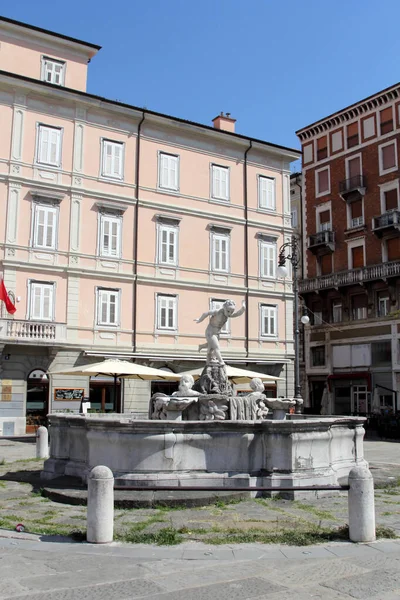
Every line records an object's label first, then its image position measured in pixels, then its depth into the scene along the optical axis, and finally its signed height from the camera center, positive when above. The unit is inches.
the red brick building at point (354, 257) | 1466.5 +350.9
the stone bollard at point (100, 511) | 286.8 -53.4
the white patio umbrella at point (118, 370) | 804.6 +32.1
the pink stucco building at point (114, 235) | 1045.2 +297.8
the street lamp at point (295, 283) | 854.9 +161.5
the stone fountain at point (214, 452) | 395.5 -36.3
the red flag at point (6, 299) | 984.3 +149.4
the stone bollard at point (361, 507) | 289.0 -51.4
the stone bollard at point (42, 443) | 636.7 -49.8
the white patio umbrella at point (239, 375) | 856.9 +29.6
